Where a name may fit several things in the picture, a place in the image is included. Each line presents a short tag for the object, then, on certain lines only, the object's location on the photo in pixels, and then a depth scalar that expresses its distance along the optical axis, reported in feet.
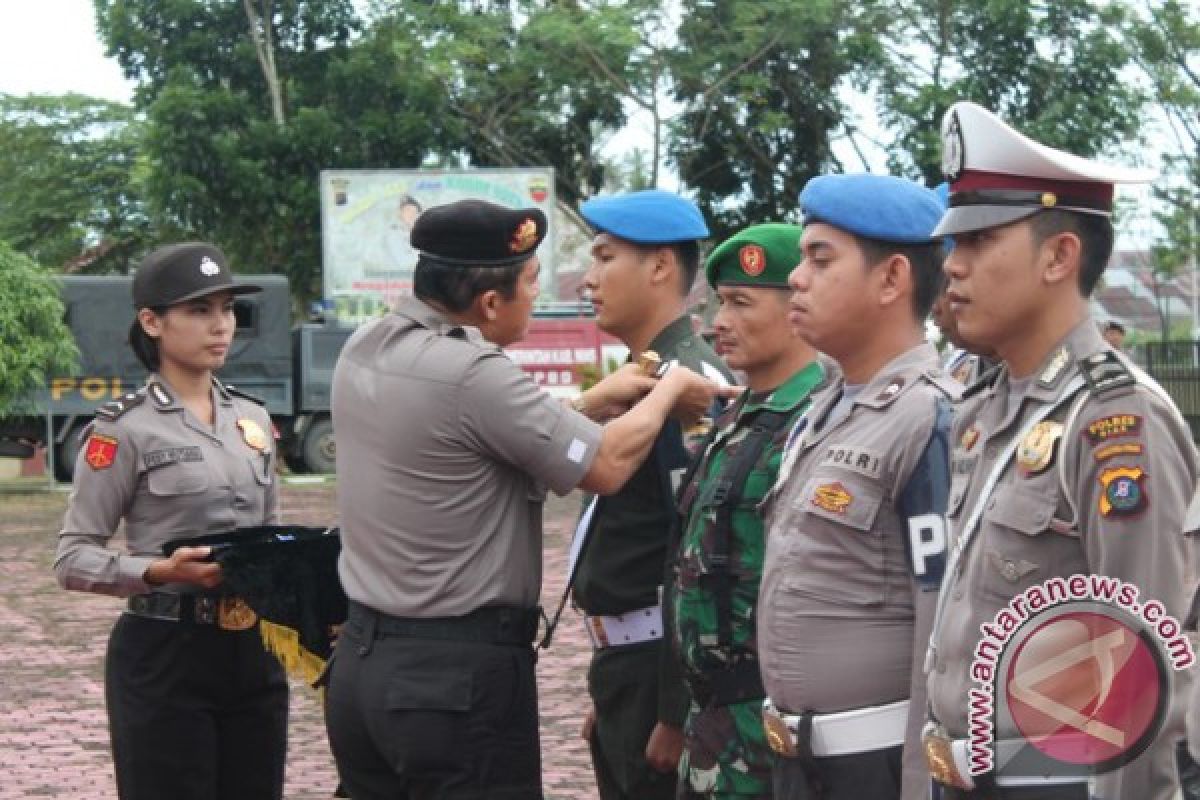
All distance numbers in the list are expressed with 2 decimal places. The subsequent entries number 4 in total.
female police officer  16.85
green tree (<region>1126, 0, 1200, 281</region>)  101.81
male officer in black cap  13.53
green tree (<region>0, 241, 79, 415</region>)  80.53
